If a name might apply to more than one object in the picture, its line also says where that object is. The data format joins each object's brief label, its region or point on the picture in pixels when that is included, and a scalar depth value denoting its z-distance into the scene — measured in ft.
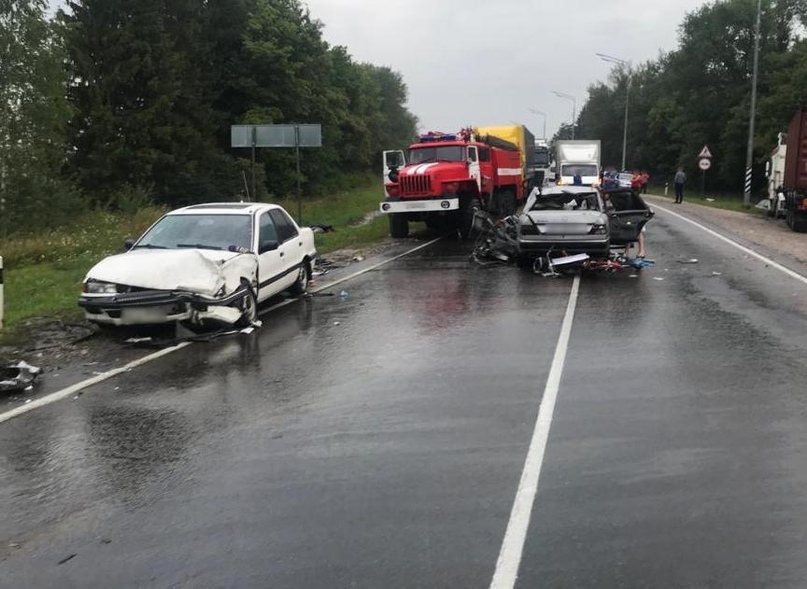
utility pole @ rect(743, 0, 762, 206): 116.57
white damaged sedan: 30.68
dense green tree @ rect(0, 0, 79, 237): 90.02
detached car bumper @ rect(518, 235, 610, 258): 49.34
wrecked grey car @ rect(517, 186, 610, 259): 49.47
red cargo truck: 79.06
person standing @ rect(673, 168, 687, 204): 128.67
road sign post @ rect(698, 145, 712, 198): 136.26
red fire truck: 72.43
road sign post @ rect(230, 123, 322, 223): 69.21
